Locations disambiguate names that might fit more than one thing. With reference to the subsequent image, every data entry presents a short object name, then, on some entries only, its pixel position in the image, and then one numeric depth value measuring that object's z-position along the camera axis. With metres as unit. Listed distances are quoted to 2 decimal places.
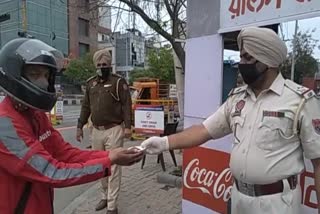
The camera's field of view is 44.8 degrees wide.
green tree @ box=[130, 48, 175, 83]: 28.27
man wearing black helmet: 1.88
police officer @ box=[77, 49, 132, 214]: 5.06
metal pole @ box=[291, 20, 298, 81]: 3.08
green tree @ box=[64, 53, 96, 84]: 42.88
